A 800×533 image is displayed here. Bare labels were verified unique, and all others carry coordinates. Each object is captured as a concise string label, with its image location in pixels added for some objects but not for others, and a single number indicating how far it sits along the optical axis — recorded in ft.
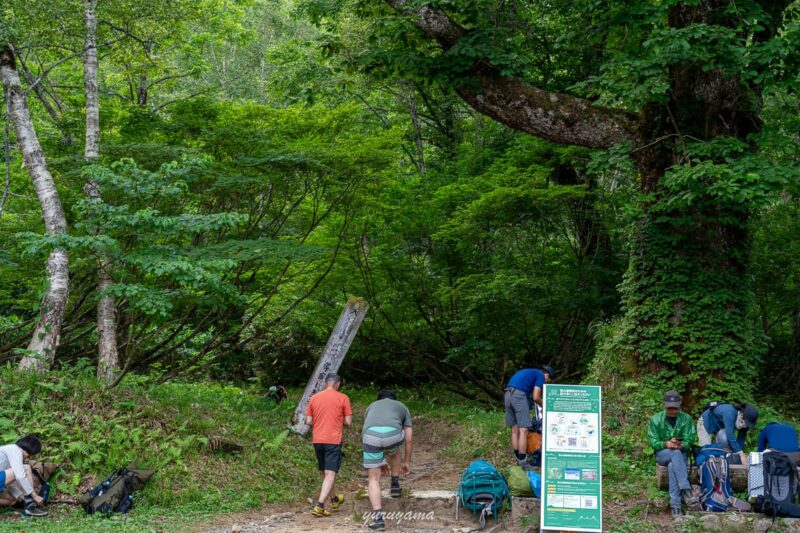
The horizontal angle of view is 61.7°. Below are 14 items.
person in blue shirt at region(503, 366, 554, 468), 31.27
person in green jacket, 24.94
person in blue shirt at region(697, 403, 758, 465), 26.78
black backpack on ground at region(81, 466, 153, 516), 25.45
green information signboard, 22.93
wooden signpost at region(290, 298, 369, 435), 39.17
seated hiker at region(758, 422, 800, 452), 25.35
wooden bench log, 25.73
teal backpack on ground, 25.13
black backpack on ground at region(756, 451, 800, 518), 23.31
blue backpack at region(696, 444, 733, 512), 24.39
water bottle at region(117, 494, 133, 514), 25.86
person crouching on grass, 24.94
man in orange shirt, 27.40
